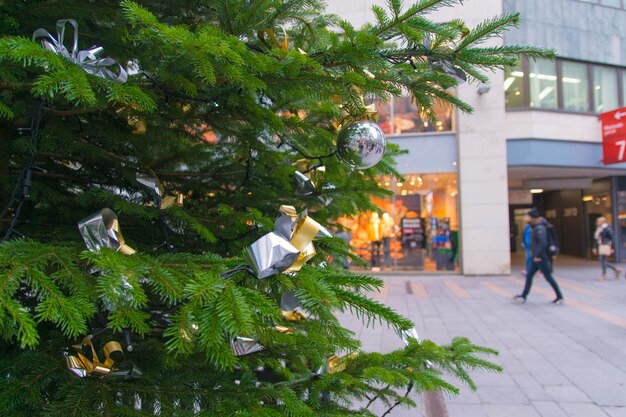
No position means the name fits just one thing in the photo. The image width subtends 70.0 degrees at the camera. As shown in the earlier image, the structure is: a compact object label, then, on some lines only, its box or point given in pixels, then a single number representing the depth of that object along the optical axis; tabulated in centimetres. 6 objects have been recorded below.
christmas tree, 121
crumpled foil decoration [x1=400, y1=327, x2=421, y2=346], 193
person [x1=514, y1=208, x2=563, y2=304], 894
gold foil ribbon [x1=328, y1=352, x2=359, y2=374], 215
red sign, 1372
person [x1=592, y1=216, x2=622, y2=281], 1323
